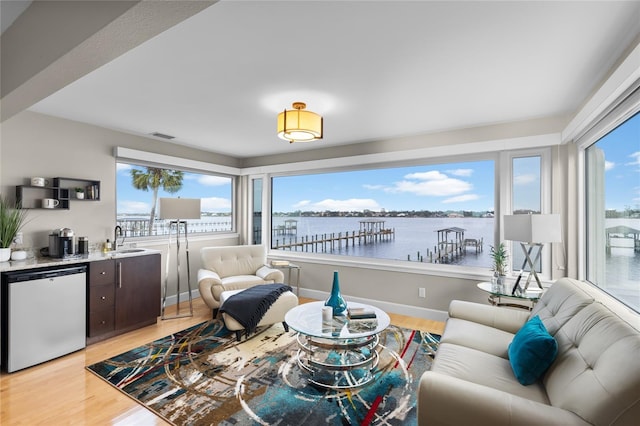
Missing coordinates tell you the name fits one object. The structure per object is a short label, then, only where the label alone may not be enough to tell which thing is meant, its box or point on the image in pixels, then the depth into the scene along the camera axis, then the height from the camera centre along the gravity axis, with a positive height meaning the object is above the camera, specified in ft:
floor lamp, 12.73 +0.06
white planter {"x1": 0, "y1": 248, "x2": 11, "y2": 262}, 9.09 -1.33
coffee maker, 10.20 -1.10
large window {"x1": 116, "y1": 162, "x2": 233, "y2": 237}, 13.64 +0.90
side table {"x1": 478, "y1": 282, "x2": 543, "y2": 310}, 9.24 -2.53
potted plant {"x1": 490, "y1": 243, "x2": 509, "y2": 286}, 10.88 -1.64
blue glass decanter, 9.38 -2.77
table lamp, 8.96 -0.37
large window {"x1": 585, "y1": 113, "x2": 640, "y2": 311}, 6.64 +0.13
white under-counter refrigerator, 8.46 -3.09
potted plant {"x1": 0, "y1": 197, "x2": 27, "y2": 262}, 9.27 -0.45
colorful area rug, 6.70 -4.48
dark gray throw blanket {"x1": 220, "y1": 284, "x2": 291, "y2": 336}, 10.39 -3.28
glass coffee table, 7.98 -3.88
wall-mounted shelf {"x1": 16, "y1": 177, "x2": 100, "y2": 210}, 10.21 +0.69
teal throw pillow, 5.40 -2.56
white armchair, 12.19 -2.73
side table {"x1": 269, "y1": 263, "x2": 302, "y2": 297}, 15.40 -3.06
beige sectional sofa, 3.86 -2.58
